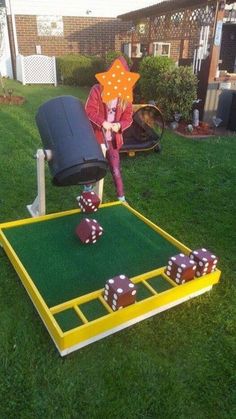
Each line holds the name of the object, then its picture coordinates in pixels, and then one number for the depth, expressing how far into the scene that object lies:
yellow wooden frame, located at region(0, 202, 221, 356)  2.48
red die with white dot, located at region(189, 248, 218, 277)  3.06
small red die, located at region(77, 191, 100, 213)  3.97
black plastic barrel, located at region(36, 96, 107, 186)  3.26
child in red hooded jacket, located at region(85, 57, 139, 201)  3.83
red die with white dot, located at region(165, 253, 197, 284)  2.95
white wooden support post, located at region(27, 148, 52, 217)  3.50
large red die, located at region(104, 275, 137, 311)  2.60
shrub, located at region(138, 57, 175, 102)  8.91
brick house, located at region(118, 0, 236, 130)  8.27
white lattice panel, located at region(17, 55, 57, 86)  14.93
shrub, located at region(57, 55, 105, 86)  14.78
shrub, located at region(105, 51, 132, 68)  13.29
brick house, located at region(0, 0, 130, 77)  15.48
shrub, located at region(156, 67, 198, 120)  8.13
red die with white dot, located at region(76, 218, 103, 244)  3.46
